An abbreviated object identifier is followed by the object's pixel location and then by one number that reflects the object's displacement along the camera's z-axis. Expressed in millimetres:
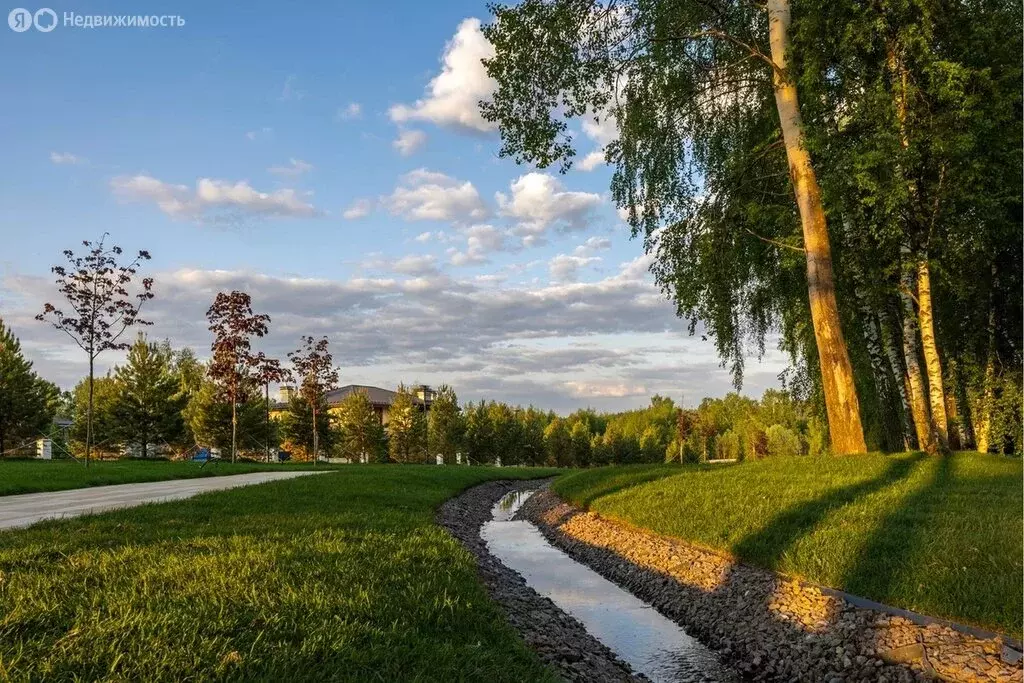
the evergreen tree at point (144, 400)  38281
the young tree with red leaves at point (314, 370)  35812
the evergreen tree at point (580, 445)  71594
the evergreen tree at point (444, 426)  50406
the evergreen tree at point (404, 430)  47688
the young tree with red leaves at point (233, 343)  30594
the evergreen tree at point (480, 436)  54594
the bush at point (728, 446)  99469
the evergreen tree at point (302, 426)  44750
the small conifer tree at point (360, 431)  47688
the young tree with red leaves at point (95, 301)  20750
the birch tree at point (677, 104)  15648
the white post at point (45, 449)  26953
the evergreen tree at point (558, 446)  68556
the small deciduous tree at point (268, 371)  32031
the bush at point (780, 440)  77875
